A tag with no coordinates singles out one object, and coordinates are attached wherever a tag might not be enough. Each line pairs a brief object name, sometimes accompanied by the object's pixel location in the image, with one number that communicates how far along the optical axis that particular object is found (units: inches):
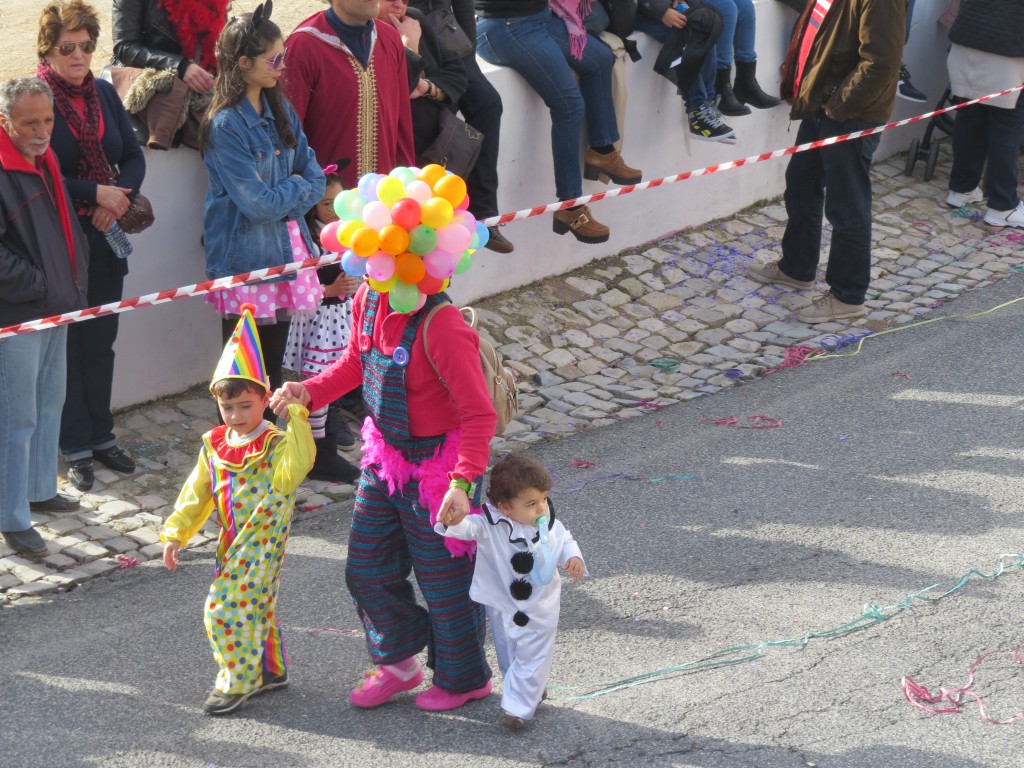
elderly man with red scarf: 426.3
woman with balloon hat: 333.7
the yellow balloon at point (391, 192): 335.6
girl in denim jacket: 458.9
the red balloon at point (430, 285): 335.0
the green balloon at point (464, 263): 344.2
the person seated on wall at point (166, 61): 507.5
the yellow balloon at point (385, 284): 335.9
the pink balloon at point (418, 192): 335.0
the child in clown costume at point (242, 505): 356.8
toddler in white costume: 344.2
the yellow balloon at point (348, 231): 335.3
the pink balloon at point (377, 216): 331.6
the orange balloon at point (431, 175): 342.6
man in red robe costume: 514.3
